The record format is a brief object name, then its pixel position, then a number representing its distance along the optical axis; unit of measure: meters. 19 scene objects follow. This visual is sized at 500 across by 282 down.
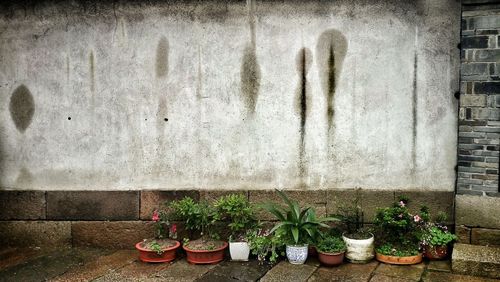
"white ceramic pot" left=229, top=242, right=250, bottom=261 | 5.83
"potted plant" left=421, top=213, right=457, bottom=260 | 5.70
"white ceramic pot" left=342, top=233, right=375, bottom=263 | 5.70
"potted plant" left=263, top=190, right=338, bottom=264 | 5.66
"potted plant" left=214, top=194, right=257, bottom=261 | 5.85
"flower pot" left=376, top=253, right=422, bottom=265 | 5.62
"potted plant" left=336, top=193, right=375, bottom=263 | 5.70
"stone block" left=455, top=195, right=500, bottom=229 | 5.64
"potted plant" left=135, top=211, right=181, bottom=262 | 5.84
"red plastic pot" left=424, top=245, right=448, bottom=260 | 5.72
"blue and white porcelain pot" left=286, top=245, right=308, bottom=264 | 5.64
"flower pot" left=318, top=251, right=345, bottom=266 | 5.59
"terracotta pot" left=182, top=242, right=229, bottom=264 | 5.77
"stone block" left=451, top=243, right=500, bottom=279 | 5.15
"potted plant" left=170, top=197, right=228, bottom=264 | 5.80
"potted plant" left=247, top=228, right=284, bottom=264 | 5.73
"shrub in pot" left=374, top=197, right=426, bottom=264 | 5.65
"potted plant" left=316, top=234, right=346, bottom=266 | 5.61
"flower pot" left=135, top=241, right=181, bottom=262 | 5.85
